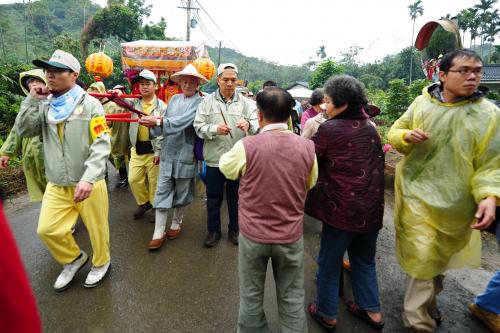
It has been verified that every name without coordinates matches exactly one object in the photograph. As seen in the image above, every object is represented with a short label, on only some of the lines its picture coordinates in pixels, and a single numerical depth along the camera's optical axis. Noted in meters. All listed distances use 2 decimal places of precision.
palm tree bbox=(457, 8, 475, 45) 42.94
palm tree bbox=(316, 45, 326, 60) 70.94
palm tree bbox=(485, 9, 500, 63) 45.56
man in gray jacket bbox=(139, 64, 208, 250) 3.46
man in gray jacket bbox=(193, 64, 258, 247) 3.22
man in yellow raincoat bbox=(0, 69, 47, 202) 3.28
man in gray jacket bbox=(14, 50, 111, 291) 2.49
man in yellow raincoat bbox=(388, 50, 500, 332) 1.96
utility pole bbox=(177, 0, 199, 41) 19.36
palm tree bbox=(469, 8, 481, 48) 45.40
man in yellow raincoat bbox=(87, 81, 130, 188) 4.35
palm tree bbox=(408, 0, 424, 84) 58.41
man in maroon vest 1.81
